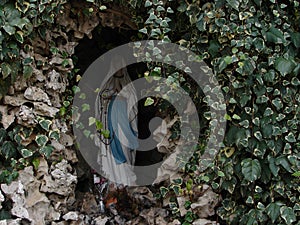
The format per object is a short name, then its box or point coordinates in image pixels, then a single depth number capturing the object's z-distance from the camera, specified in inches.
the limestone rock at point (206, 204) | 96.4
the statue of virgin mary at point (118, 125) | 112.1
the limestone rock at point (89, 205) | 103.7
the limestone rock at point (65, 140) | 98.9
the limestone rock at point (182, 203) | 97.5
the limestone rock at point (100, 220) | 98.7
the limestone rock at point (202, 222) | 95.7
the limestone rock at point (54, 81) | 96.2
